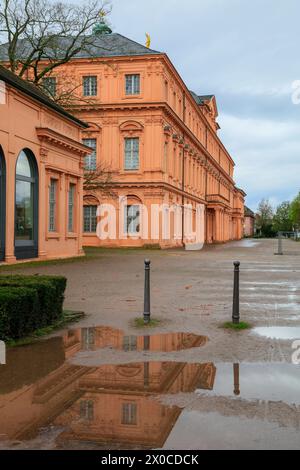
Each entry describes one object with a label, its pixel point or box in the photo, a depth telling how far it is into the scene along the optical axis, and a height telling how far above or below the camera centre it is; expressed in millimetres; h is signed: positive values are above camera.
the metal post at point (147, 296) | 9086 -1015
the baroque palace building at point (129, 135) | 44312 +8545
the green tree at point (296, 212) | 92838 +4356
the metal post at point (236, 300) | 8953 -1060
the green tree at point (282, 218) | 146750 +5119
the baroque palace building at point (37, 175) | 21000 +2737
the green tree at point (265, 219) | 148800 +5316
